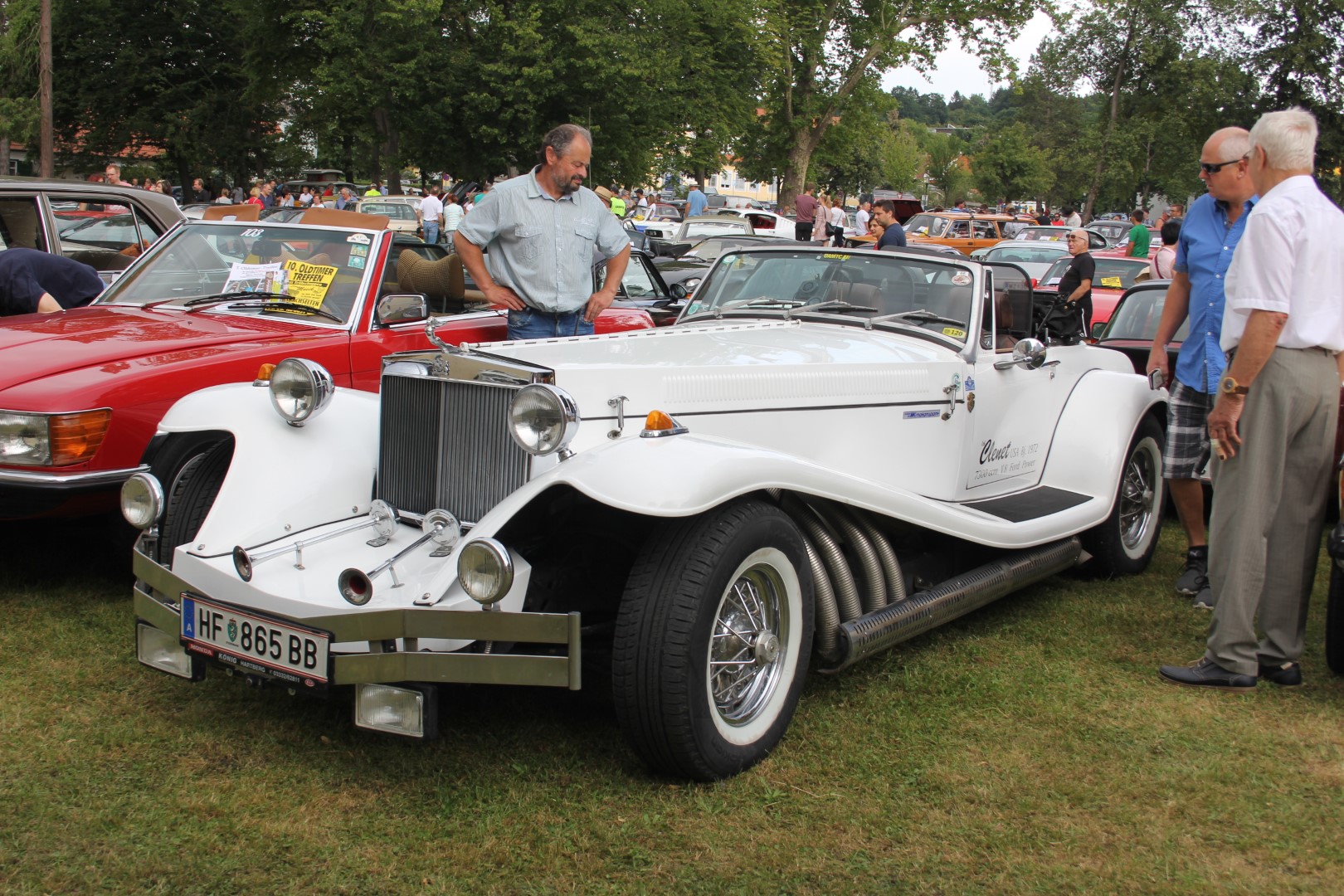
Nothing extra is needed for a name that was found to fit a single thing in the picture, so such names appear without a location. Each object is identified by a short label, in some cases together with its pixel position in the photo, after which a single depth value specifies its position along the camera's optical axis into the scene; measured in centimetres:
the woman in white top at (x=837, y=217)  2759
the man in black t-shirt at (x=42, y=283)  632
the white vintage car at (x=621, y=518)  319
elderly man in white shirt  392
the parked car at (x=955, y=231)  2861
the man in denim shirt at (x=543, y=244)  553
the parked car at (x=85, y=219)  727
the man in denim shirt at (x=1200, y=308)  484
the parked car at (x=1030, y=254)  2014
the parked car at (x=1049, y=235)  2790
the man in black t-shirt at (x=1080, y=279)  1059
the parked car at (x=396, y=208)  2355
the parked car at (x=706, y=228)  2208
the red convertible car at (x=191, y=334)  463
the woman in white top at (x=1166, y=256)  1204
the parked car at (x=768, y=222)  2972
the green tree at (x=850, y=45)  4141
